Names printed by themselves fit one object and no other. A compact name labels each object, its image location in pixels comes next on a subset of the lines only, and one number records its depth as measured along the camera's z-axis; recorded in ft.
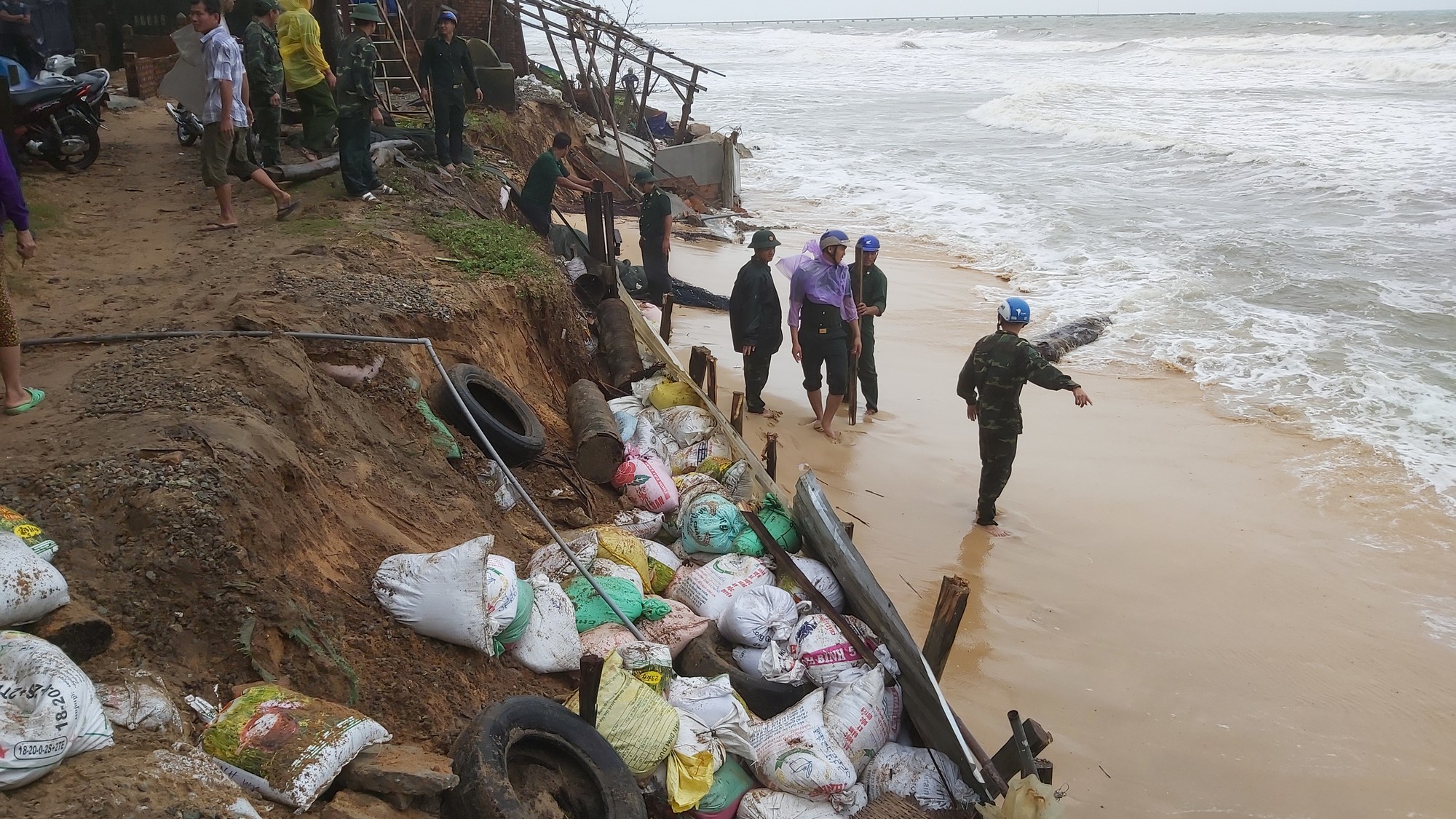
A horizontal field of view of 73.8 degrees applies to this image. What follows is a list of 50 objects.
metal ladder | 36.85
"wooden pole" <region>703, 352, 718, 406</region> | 25.12
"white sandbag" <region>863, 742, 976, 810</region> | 12.89
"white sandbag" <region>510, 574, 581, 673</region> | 13.50
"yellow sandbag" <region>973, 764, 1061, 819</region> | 11.09
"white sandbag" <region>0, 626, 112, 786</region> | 7.42
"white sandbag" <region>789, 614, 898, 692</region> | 14.67
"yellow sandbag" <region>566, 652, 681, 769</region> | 12.17
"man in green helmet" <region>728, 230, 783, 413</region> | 26.00
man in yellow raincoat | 25.04
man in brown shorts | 20.86
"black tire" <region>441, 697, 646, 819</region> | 10.55
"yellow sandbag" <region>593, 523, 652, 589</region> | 16.31
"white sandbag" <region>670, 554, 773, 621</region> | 16.10
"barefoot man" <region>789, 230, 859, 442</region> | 25.12
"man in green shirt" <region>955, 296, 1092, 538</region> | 20.75
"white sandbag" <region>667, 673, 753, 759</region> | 13.02
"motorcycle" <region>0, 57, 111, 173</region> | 25.18
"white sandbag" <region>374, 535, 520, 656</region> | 12.37
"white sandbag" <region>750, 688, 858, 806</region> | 12.60
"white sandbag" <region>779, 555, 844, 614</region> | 16.52
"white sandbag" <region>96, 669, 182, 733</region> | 8.77
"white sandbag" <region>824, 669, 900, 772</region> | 13.47
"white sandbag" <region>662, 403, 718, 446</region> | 22.13
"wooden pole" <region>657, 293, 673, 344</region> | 29.32
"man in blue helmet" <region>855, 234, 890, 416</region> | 26.96
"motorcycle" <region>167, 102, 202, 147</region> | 28.91
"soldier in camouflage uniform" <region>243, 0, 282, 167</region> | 24.54
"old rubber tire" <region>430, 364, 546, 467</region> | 18.57
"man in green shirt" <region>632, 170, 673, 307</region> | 33.45
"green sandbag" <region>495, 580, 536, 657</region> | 13.19
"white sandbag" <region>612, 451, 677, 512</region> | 19.49
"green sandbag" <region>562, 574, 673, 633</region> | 14.78
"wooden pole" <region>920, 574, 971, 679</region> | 13.96
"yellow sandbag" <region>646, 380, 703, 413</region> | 23.58
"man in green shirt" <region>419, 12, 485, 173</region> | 28.27
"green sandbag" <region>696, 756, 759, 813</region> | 12.67
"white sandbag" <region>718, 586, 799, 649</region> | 15.20
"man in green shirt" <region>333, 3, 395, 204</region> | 23.52
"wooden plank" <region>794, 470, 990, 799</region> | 13.06
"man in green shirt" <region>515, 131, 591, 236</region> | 30.40
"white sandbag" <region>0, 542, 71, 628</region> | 8.92
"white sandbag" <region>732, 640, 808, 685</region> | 14.61
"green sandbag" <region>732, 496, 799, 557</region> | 17.44
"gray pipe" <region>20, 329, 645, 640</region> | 14.46
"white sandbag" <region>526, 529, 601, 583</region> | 15.65
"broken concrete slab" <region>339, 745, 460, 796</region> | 9.53
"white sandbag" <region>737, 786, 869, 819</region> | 12.51
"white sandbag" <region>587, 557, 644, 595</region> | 15.71
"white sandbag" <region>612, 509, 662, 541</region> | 18.56
